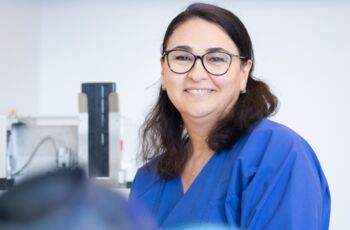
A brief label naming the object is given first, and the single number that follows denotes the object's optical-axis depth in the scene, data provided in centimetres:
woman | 114
